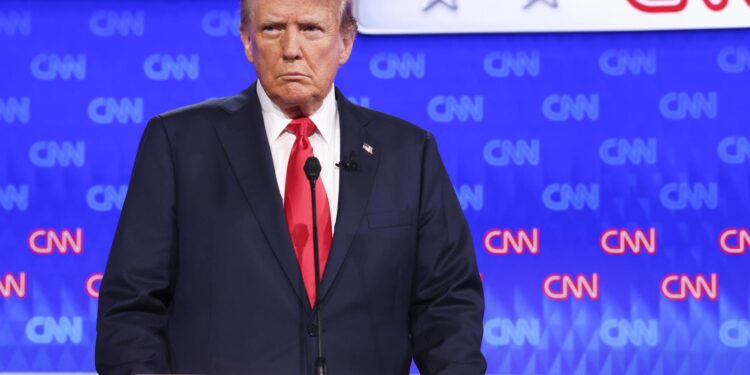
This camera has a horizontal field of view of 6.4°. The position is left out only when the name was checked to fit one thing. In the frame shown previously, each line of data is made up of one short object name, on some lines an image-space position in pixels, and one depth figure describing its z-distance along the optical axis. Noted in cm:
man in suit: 1009
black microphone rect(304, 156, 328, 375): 1002
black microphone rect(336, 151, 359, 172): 1012
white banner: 1162
